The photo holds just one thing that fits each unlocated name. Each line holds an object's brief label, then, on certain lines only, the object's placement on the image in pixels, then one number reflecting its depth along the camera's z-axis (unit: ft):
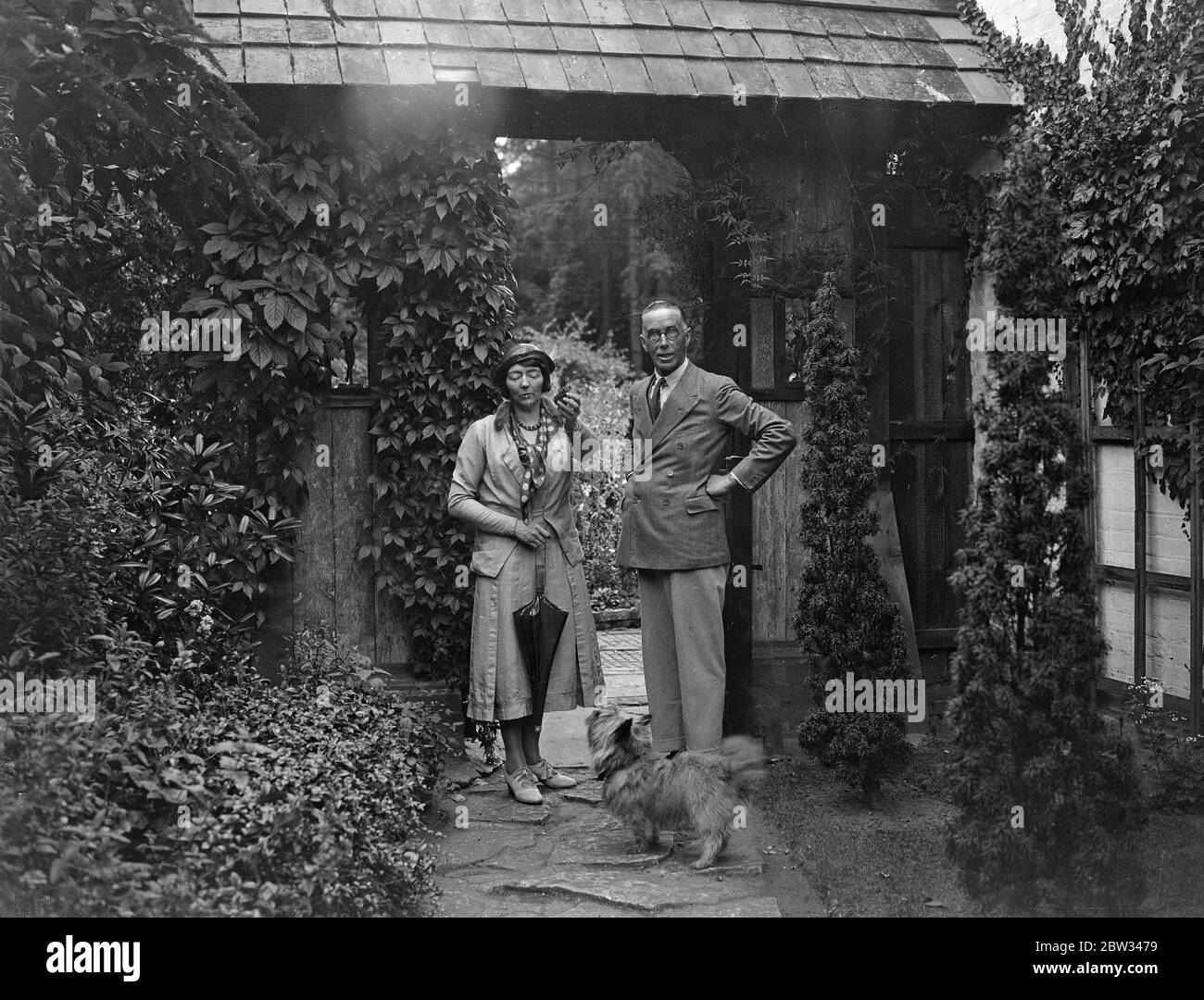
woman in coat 20.67
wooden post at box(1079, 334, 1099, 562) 23.26
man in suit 20.06
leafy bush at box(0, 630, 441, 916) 13.10
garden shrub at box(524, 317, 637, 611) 42.52
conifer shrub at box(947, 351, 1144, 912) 14.11
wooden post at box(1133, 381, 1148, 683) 22.21
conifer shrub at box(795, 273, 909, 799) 20.08
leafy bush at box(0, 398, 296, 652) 16.62
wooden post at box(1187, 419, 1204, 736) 20.89
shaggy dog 17.39
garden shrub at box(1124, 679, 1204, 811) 18.95
